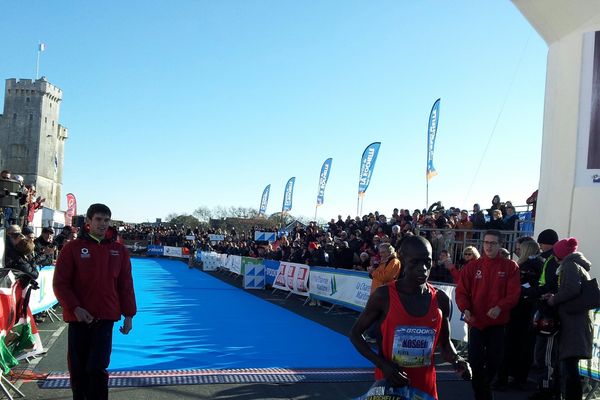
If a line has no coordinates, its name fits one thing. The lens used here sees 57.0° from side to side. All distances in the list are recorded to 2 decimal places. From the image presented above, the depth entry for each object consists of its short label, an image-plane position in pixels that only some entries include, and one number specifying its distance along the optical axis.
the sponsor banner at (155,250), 47.75
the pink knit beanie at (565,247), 5.96
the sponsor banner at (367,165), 24.62
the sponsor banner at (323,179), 32.94
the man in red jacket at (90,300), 4.69
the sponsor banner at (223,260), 30.60
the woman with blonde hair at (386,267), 8.60
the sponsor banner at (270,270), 20.21
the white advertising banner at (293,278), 16.81
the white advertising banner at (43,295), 10.09
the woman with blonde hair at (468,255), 7.45
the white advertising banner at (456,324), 9.17
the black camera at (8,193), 12.60
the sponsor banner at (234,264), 25.73
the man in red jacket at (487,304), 5.41
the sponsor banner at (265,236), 31.42
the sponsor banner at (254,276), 20.86
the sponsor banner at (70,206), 36.31
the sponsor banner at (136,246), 49.38
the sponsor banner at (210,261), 33.00
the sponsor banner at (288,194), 39.50
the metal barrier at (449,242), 12.49
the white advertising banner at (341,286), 12.70
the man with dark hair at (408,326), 3.07
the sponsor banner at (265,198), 46.13
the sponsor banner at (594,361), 6.30
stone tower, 87.06
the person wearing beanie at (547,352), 6.21
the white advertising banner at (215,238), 46.04
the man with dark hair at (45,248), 12.10
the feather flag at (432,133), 19.16
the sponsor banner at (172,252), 45.69
